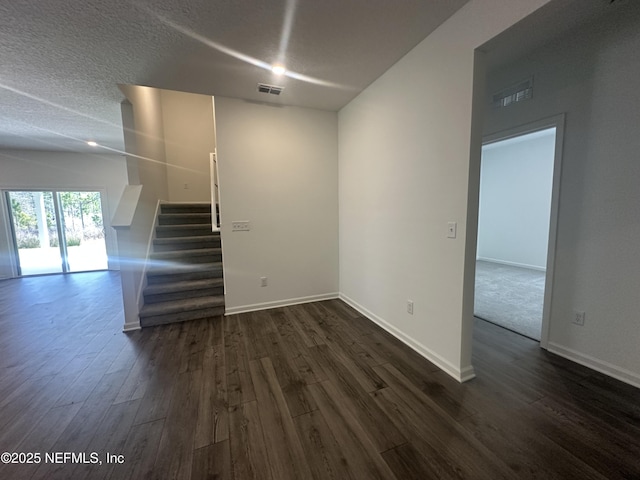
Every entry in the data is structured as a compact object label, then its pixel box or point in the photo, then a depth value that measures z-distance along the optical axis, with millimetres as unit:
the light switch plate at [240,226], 3320
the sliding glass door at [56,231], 5672
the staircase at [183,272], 3219
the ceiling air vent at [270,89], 2856
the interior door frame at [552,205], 2246
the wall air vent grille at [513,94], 2414
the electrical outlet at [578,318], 2168
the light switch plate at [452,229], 1975
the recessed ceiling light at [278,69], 2471
